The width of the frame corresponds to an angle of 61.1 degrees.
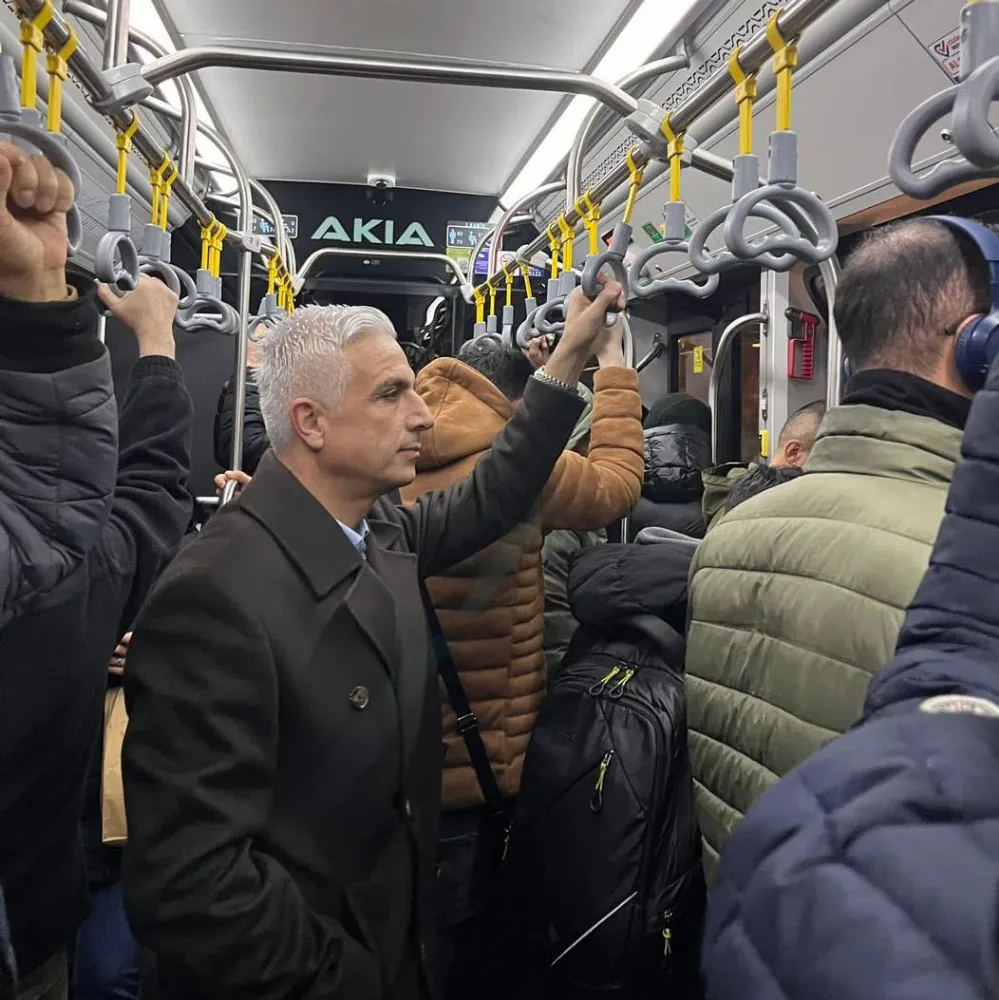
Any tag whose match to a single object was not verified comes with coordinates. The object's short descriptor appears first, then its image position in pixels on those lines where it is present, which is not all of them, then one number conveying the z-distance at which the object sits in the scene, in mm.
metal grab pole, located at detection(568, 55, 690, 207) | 2002
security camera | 6113
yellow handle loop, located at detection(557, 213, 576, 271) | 2398
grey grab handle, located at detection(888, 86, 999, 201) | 892
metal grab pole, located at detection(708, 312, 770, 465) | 3066
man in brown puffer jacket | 1865
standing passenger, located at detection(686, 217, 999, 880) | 1068
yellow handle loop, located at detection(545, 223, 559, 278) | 2613
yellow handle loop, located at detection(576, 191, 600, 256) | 2164
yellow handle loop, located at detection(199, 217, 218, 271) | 2543
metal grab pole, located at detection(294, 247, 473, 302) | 4410
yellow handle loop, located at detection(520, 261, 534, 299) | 3175
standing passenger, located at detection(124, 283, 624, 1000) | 1086
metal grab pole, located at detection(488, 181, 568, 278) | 3188
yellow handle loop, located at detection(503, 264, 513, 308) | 3368
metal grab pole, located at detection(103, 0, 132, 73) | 1668
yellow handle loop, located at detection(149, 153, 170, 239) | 1901
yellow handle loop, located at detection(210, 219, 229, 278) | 2611
